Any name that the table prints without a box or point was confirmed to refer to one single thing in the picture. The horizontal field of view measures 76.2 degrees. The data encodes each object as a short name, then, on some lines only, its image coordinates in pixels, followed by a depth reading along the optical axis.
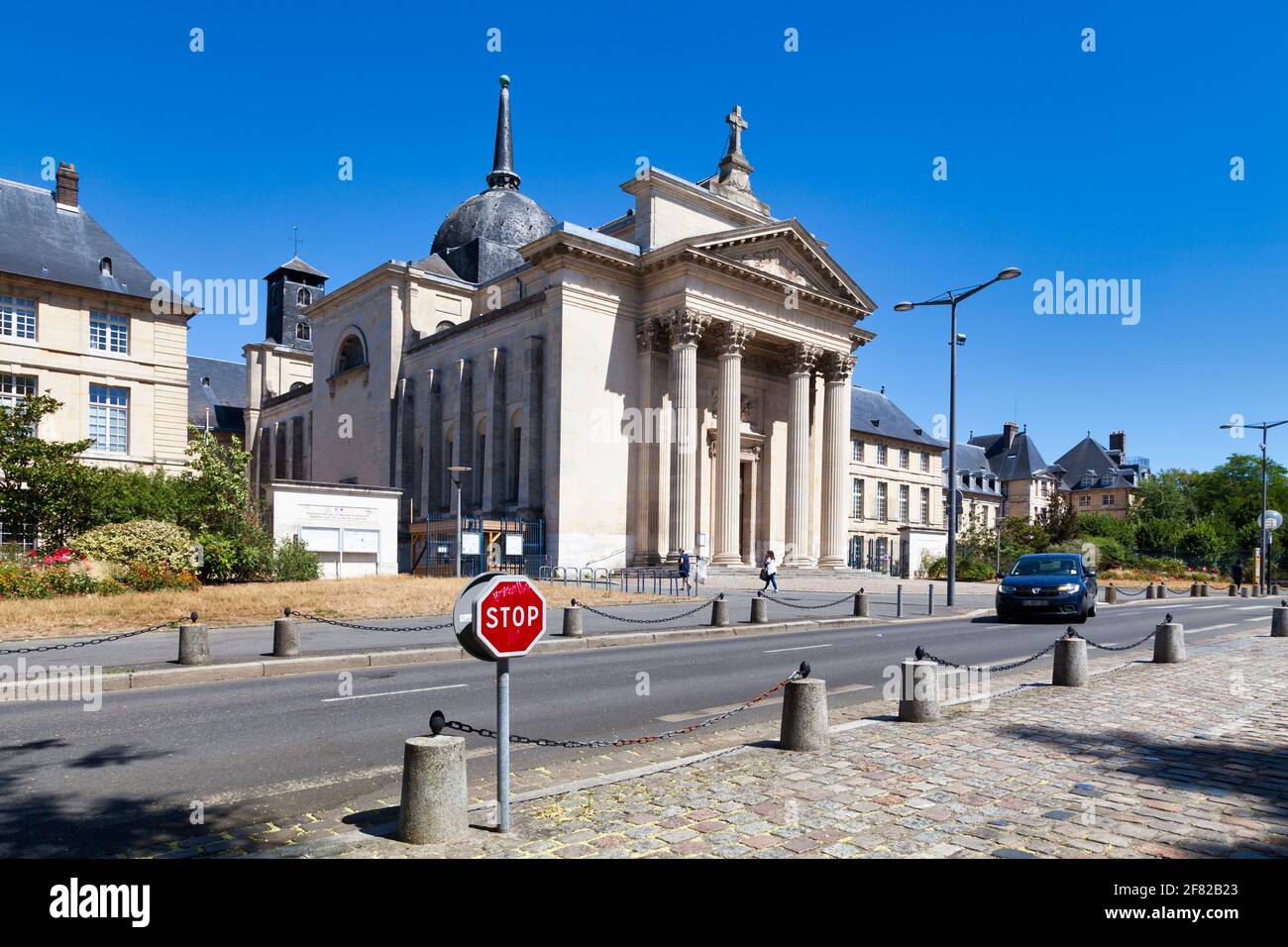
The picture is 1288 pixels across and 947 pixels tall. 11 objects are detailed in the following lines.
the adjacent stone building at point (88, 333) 33.38
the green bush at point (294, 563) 23.31
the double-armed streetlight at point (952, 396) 24.23
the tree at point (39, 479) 23.66
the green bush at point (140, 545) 20.88
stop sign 4.44
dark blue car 19.28
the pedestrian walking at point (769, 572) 28.17
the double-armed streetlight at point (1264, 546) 39.91
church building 35.22
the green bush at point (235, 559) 22.80
